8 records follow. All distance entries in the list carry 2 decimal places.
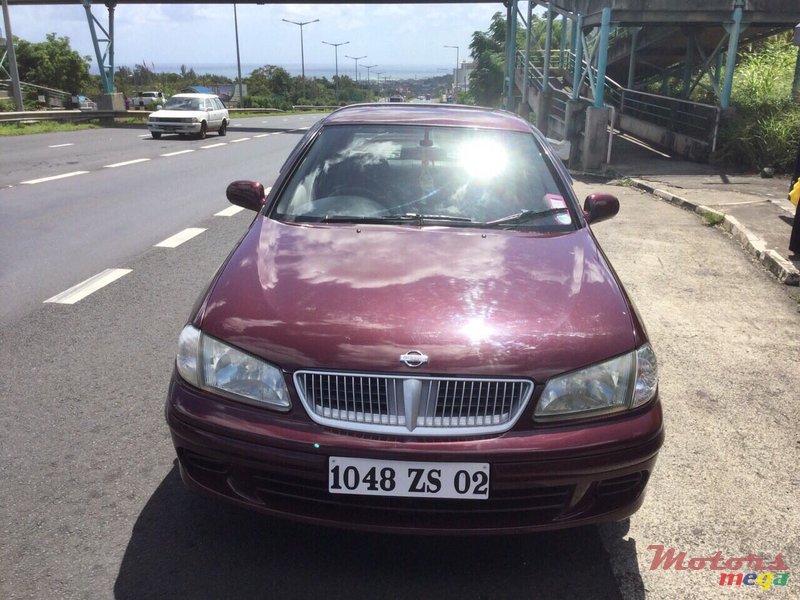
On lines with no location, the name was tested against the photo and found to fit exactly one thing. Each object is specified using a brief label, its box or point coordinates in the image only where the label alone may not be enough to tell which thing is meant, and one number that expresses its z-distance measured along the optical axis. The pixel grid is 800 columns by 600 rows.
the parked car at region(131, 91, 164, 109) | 75.88
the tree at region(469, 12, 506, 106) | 67.88
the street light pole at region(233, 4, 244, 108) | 56.06
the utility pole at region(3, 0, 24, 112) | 30.23
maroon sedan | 2.47
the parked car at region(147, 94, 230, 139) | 25.31
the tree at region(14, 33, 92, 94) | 74.25
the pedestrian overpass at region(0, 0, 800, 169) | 17.58
